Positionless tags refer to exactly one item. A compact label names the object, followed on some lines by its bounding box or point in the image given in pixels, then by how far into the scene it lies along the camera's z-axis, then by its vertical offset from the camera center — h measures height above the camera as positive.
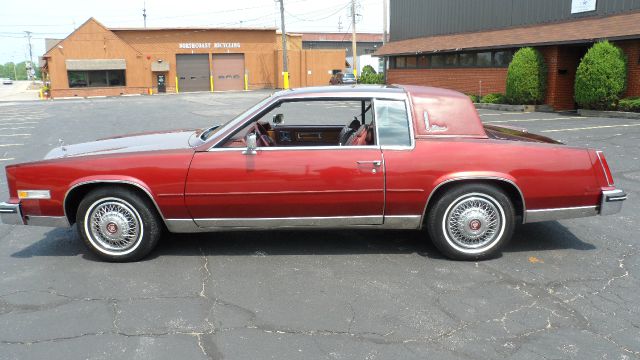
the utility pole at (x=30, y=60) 111.31 +9.08
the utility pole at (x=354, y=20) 47.59 +7.25
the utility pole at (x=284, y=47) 44.59 +4.21
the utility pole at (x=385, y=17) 40.11 +6.14
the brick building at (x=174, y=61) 45.84 +3.60
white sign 19.10 +3.20
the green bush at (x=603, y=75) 16.81 +0.51
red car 4.32 -0.74
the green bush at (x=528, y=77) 19.61 +0.59
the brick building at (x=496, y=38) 17.92 +2.29
